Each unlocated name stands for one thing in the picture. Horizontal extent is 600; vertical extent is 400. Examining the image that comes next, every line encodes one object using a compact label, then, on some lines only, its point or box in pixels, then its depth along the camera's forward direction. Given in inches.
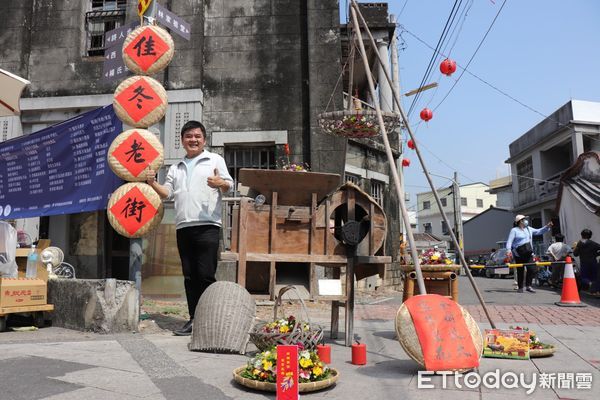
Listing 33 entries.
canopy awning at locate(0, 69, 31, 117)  244.4
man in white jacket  202.8
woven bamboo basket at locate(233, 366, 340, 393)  120.7
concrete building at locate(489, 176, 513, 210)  1851.3
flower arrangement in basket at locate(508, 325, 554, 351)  176.4
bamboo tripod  163.9
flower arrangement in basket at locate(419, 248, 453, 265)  228.1
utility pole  1230.9
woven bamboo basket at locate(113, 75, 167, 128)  249.0
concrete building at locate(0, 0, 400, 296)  412.8
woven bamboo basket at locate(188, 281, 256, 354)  168.6
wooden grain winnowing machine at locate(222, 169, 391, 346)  186.1
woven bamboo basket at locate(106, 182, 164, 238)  235.9
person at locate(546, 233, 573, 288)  482.6
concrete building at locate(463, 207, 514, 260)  1726.1
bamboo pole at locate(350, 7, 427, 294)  160.2
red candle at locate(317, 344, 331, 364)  153.6
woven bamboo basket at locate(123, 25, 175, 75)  256.5
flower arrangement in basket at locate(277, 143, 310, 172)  404.3
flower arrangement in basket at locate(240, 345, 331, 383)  124.6
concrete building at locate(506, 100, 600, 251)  993.5
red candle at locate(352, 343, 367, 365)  158.7
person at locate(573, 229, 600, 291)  419.2
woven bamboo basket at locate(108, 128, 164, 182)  238.2
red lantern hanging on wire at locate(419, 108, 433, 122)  642.2
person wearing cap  443.5
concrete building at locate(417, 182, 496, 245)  2402.8
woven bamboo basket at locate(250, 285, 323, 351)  144.6
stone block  211.9
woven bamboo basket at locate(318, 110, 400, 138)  238.2
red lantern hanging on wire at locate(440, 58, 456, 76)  490.7
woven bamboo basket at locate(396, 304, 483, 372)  140.8
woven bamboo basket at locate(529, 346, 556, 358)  171.9
